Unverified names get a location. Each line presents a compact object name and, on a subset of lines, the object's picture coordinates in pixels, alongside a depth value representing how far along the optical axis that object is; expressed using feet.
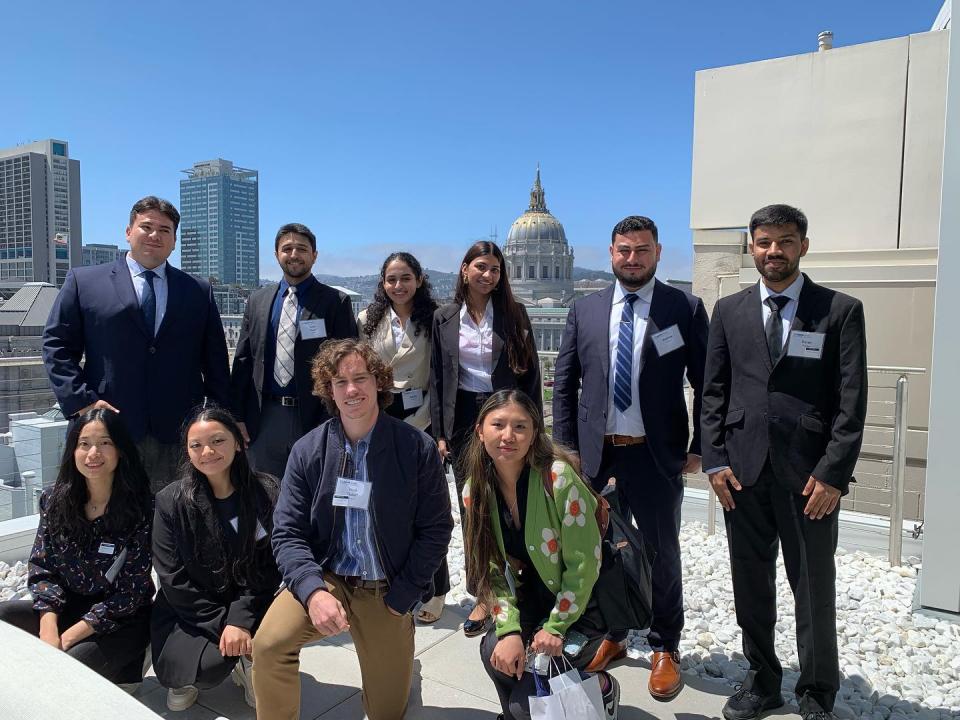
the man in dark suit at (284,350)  11.36
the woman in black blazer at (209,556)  8.26
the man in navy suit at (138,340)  9.98
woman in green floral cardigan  7.31
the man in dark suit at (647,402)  9.05
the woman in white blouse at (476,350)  10.62
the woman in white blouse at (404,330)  11.39
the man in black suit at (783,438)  7.69
